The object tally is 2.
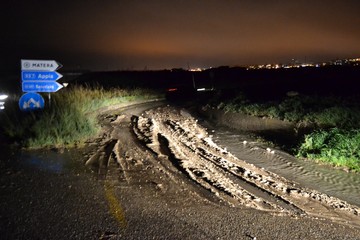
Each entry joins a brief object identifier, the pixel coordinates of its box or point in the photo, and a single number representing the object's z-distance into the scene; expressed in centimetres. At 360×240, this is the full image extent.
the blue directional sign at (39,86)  1053
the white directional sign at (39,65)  1039
